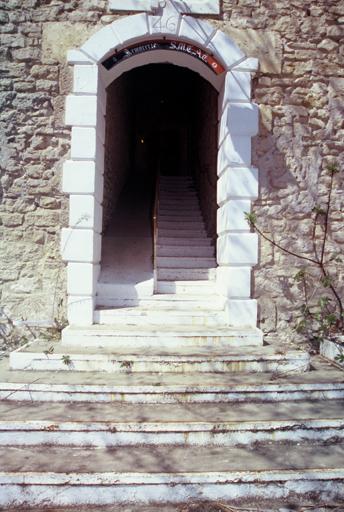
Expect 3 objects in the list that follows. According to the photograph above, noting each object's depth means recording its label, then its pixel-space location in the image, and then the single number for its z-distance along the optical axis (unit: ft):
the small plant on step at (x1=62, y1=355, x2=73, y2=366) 12.35
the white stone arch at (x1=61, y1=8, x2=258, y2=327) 15.33
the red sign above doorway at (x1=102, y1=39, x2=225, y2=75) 15.97
